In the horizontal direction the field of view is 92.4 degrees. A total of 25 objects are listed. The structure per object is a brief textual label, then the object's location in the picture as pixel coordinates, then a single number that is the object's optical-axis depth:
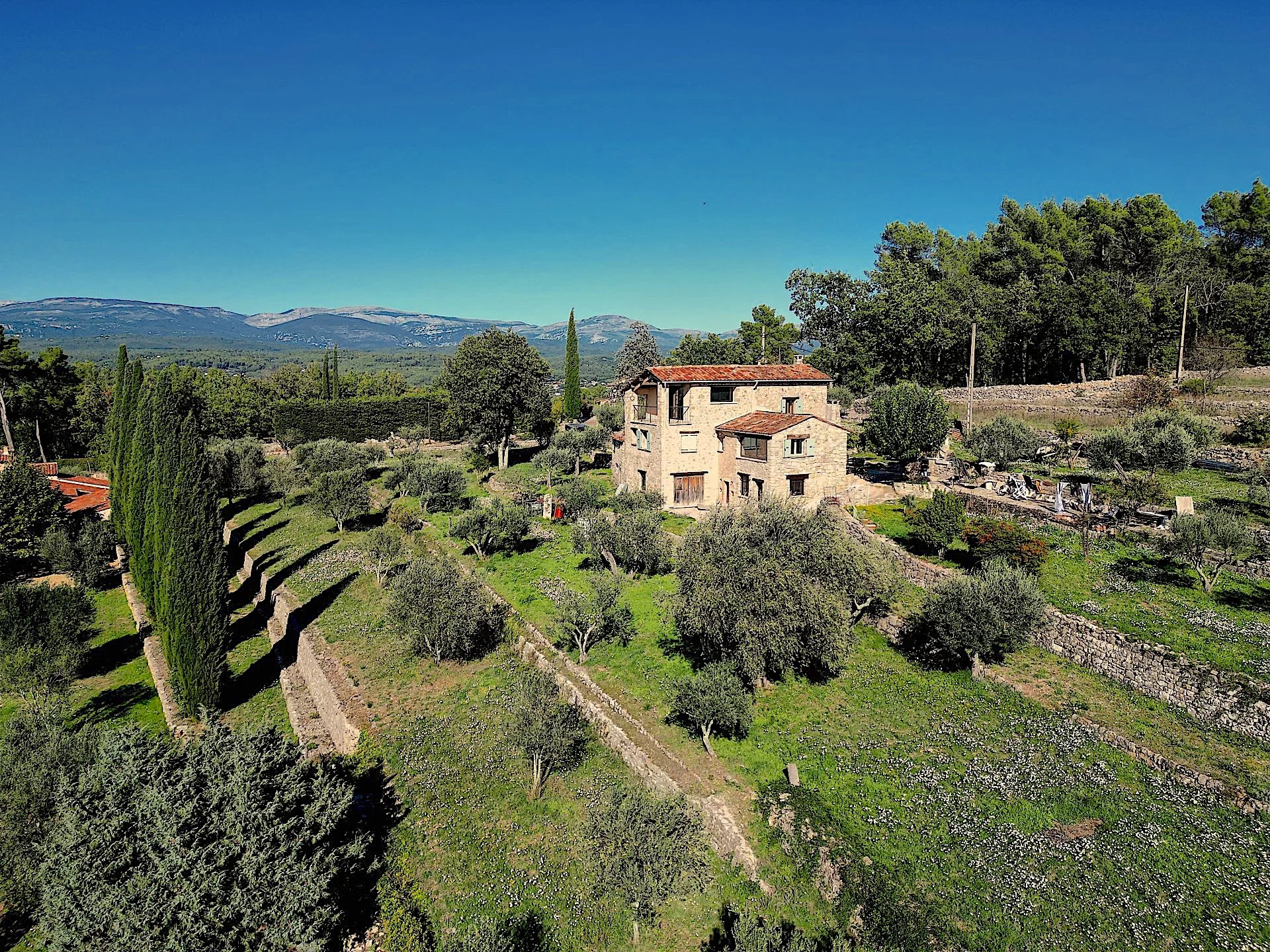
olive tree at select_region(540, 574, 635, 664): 19.77
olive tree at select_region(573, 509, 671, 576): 26.38
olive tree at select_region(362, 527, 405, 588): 29.09
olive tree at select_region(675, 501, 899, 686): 16.48
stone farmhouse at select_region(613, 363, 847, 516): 33.03
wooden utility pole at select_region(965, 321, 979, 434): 44.61
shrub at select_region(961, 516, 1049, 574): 21.42
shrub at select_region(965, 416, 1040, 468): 36.59
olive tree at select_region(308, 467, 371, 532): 36.19
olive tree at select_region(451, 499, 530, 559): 29.86
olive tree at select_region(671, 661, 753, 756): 14.93
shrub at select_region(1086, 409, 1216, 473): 30.69
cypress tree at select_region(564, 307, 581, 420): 70.06
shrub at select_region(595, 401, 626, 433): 59.28
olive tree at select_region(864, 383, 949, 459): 35.78
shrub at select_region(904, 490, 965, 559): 25.22
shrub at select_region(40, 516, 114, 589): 30.89
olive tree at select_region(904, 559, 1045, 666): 17.19
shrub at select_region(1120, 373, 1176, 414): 43.81
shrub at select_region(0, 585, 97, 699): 19.28
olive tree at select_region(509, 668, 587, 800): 14.61
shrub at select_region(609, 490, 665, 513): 31.39
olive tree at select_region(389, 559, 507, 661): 20.48
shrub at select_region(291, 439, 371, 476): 48.75
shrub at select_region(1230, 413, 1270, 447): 35.16
